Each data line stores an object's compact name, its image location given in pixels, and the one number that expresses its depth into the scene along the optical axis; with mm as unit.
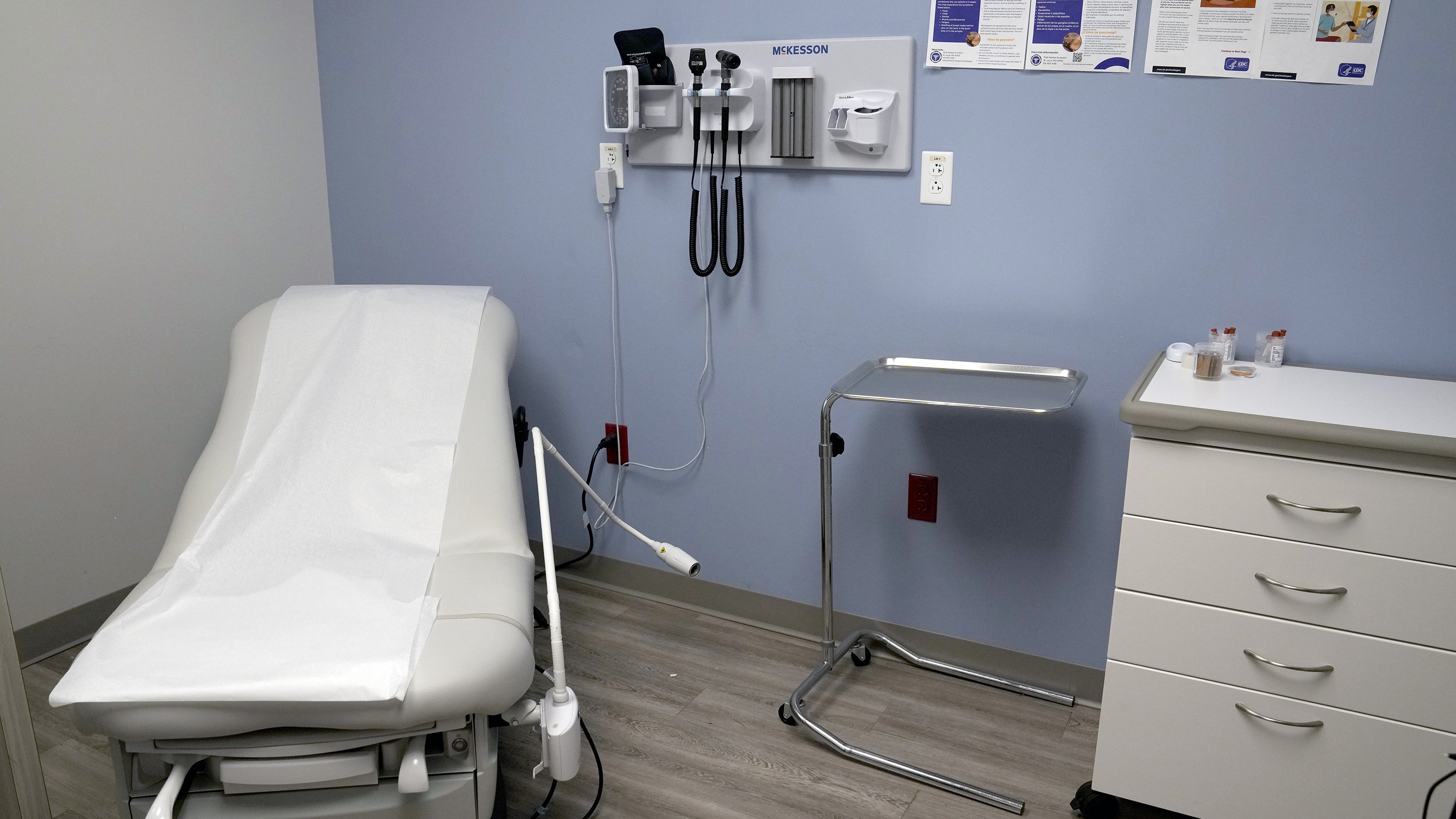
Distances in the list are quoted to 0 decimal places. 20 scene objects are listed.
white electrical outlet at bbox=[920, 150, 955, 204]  2102
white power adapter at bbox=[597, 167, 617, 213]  2480
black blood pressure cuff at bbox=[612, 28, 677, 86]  2291
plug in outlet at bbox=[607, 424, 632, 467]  2682
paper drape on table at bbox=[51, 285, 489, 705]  1480
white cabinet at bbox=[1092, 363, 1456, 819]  1479
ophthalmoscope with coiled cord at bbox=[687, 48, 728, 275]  2197
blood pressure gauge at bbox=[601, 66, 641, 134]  2303
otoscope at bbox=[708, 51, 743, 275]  2145
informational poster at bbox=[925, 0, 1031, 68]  1975
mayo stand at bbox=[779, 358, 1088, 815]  1856
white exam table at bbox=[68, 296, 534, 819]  1452
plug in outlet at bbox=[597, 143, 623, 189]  2494
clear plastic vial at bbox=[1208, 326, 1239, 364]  1870
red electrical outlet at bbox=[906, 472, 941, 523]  2264
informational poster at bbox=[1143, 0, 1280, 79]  1798
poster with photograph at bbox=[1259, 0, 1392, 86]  1718
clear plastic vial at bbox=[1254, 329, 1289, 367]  1843
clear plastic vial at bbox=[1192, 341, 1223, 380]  1738
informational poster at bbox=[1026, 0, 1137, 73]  1885
